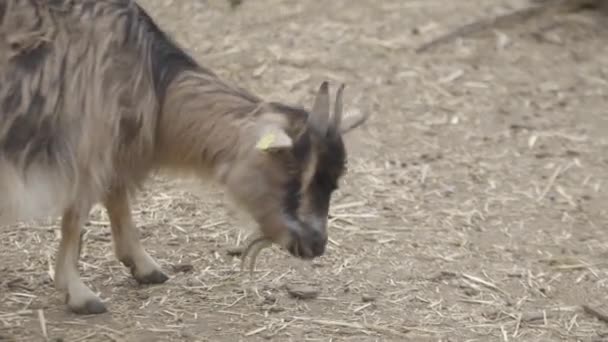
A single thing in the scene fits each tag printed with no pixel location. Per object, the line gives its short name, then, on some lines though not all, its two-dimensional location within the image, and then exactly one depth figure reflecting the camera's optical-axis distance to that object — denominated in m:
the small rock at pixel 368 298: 10.94
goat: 9.48
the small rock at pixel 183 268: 11.35
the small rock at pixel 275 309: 10.61
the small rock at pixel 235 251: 11.77
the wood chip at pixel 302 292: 10.89
